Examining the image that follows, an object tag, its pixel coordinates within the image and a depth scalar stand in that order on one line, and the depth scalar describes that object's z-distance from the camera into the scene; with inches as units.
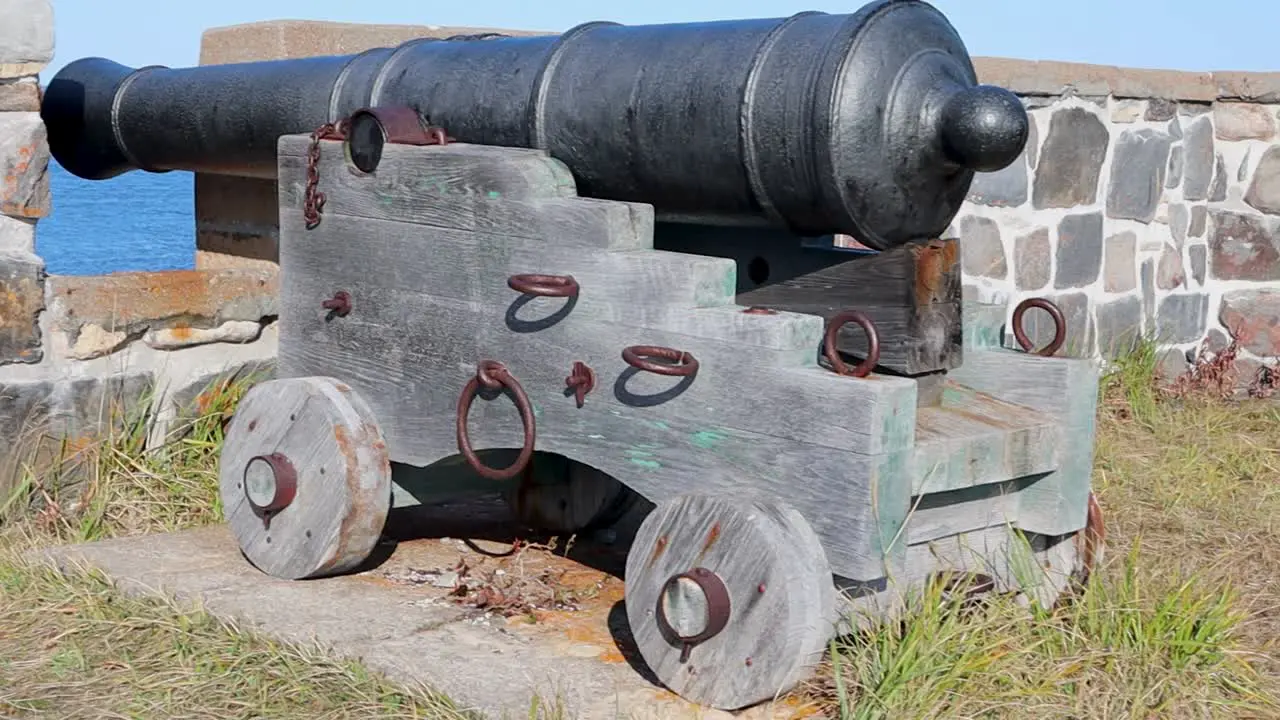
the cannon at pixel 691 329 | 108.7
